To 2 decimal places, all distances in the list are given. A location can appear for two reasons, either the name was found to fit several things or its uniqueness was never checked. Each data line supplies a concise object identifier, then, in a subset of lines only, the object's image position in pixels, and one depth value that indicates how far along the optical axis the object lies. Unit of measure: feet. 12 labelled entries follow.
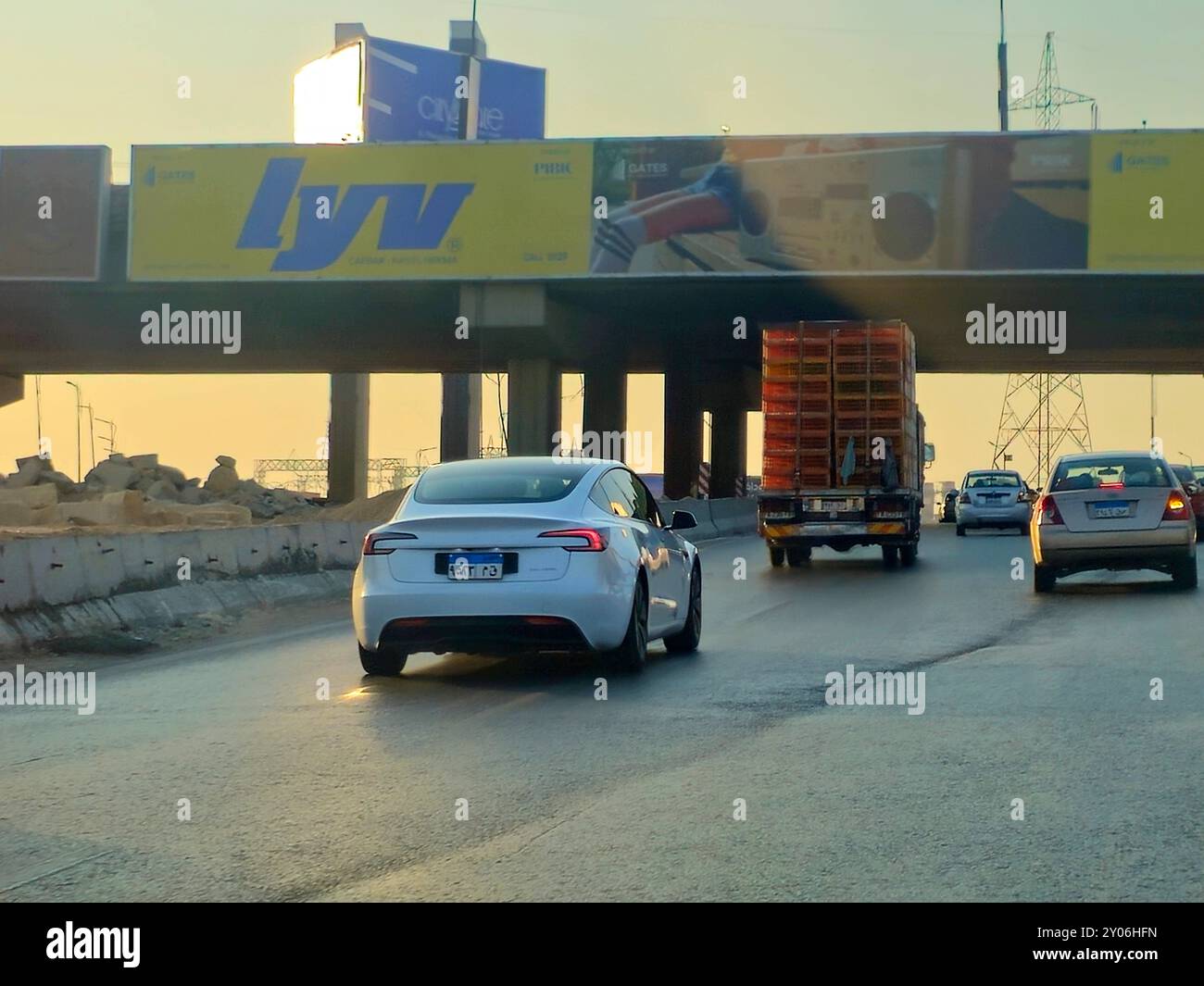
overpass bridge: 135.74
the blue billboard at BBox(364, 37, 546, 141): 283.79
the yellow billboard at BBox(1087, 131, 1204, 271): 133.49
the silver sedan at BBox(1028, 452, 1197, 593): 66.08
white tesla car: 38.24
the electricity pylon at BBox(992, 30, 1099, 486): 284.61
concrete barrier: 49.06
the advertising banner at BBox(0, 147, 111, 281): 145.48
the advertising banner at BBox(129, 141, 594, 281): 143.33
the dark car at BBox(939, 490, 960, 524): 189.78
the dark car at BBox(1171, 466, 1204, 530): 119.44
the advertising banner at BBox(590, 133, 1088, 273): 135.74
